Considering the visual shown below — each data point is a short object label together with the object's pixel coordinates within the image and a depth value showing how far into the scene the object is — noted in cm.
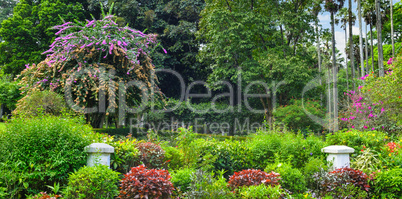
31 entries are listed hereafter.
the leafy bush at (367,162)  584
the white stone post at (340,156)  583
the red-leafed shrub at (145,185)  412
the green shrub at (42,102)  841
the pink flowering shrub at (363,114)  1023
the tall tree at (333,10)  1787
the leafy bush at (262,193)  420
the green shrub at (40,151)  445
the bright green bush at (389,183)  514
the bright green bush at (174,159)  600
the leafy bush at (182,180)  489
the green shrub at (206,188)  410
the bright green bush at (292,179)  509
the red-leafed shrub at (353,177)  523
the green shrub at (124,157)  539
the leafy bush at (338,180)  514
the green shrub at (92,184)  416
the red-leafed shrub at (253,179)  474
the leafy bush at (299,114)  1516
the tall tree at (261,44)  1592
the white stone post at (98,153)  475
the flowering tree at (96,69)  910
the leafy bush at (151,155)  577
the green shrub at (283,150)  627
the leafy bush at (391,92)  927
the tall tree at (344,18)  2445
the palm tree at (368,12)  2452
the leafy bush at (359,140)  651
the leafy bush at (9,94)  1498
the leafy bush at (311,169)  554
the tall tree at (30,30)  1923
